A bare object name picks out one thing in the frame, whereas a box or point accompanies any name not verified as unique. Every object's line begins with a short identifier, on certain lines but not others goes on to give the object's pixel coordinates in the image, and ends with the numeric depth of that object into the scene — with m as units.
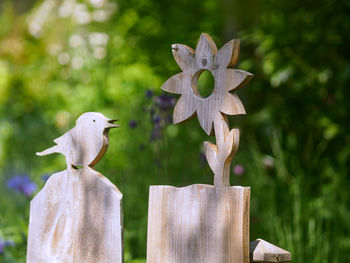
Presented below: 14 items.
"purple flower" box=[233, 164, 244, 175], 5.46
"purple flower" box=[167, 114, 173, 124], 5.03
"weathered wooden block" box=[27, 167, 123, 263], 3.06
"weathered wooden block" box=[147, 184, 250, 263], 2.74
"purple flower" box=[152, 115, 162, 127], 5.05
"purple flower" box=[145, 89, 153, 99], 5.38
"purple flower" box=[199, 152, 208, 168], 4.58
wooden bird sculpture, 3.12
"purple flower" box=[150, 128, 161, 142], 5.17
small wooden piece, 2.80
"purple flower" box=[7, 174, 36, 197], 5.97
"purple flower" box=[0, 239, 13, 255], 4.86
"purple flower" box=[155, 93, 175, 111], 5.07
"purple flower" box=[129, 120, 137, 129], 5.23
